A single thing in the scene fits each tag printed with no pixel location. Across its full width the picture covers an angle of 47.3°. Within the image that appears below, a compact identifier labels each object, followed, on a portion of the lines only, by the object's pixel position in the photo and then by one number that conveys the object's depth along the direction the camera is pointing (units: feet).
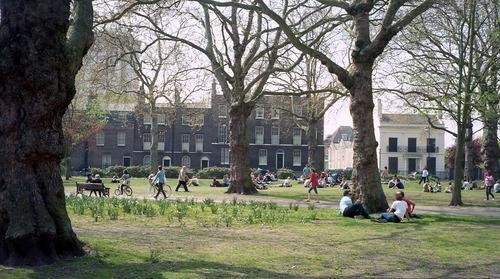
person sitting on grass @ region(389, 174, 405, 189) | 126.72
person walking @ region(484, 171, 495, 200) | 95.02
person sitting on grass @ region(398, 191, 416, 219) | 54.94
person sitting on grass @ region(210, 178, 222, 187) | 130.82
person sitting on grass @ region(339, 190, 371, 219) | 54.49
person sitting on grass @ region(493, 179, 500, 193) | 121.39
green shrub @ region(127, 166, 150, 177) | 198.58
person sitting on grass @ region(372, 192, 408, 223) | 51.88
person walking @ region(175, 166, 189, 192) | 106.29
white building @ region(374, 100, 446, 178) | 280.10
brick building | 253.44
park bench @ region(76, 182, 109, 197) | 84.53
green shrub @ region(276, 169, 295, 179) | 201.09
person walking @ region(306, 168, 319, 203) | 88.69
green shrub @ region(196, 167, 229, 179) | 191.31
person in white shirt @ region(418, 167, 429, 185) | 139.96
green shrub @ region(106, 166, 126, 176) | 200.34
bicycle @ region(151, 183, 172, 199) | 87.54
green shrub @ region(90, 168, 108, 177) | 187.71
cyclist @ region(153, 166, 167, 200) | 84.39
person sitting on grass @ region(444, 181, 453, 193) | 116.76
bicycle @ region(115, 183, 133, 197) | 93.33
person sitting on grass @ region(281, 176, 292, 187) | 139.95
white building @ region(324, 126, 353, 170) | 330.13
